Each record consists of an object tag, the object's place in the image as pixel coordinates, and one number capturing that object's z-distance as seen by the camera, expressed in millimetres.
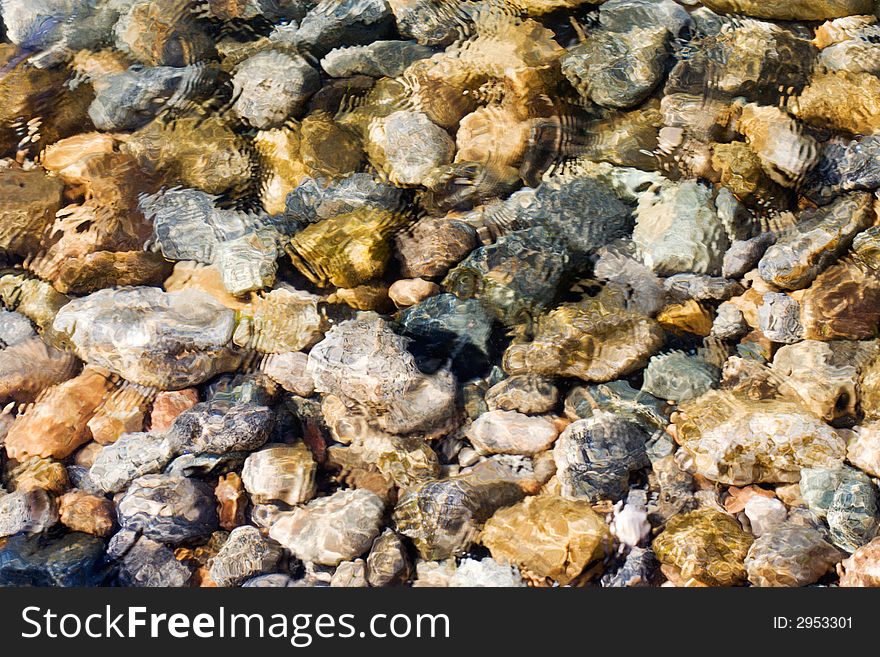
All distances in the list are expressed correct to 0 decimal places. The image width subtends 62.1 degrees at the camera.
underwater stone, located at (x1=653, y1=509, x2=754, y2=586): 2434
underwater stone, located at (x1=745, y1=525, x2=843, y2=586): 2363
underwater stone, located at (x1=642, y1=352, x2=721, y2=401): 2912
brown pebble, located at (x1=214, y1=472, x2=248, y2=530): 2791
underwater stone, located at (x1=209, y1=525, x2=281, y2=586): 2602
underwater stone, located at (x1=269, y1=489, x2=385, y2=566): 2621
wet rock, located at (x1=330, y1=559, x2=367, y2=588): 2545
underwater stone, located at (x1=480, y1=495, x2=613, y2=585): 2473
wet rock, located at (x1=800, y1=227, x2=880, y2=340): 2930
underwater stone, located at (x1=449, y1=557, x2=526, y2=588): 2494
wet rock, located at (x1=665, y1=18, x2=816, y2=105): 3639
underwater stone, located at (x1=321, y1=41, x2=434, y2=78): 4014
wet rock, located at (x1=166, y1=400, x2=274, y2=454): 2859
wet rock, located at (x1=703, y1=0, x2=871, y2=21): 3777
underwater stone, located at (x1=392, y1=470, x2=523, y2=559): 2602
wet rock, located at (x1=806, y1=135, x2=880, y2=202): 3242
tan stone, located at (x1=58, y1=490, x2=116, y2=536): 2779
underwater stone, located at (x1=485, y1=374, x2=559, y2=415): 2922
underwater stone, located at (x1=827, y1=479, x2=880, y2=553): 2412
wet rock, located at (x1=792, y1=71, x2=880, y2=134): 3428
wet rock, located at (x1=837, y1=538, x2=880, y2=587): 2309
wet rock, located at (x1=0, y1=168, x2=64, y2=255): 3588
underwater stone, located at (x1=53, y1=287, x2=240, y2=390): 3102
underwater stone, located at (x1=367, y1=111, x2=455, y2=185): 3596
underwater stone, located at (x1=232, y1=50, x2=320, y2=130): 3893
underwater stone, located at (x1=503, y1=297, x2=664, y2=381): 2977
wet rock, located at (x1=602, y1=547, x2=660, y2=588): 2469
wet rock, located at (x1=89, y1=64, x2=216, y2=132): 3963
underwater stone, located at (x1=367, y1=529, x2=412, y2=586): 2533
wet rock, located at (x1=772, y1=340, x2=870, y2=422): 2793
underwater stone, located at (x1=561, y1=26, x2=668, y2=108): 3713
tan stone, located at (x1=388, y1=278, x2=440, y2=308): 3242
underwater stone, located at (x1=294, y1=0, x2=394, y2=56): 4094
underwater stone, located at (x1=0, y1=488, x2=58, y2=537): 2768
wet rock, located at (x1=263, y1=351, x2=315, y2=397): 3070
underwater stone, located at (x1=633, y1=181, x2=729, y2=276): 3217
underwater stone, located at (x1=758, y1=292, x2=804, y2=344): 2975
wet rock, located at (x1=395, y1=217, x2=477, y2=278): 3285
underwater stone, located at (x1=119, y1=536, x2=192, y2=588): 2648
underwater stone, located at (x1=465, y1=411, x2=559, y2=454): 2830
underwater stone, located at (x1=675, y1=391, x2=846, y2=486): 2643
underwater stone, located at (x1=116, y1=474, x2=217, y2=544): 2723
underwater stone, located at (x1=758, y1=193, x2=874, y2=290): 3061
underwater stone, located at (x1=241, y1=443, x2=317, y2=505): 2793
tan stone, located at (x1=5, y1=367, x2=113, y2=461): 3020
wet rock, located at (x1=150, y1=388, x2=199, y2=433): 3051
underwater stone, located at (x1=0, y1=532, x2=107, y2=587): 2596
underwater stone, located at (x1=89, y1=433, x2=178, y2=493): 2869
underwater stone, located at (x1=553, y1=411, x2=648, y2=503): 2691
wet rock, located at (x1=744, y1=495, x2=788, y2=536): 2551
